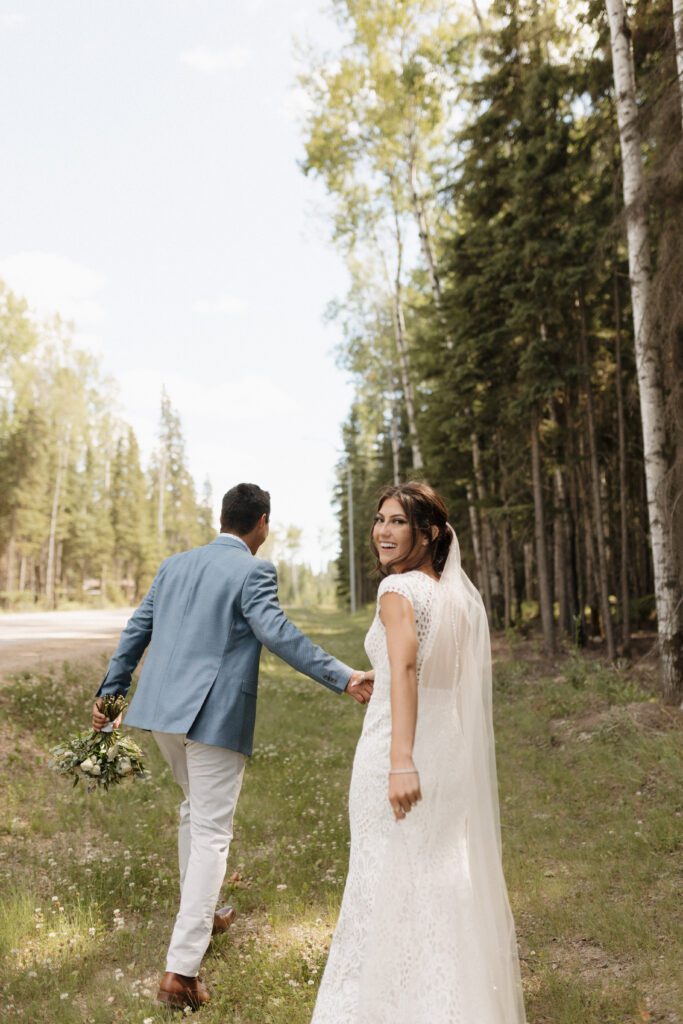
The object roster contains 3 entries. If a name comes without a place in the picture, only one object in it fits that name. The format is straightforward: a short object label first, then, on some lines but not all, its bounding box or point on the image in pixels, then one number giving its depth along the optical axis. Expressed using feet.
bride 10.32
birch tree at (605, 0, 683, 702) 34.17
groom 13.96
